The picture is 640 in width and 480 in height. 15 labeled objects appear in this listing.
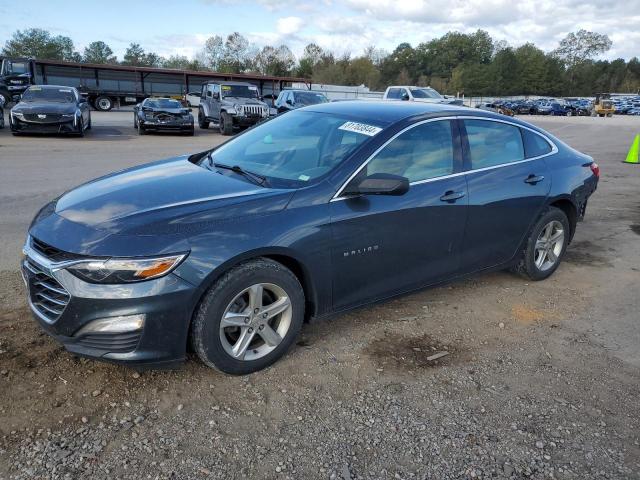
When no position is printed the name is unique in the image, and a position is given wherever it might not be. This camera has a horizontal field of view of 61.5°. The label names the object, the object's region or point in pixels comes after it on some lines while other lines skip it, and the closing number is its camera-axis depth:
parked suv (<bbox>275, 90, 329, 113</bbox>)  21.47
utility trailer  27.39
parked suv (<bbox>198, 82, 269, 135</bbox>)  20.17
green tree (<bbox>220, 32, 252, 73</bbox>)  102.88
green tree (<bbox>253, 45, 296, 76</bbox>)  93.94
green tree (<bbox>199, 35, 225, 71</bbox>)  106.19
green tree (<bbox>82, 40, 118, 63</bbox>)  108.50
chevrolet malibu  2.87
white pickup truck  24.91
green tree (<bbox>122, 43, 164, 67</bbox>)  105.62
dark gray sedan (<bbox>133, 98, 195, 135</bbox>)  19.36
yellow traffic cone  14.77
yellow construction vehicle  56.28
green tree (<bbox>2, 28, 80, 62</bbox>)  90.50
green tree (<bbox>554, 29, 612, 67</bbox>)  127.06
